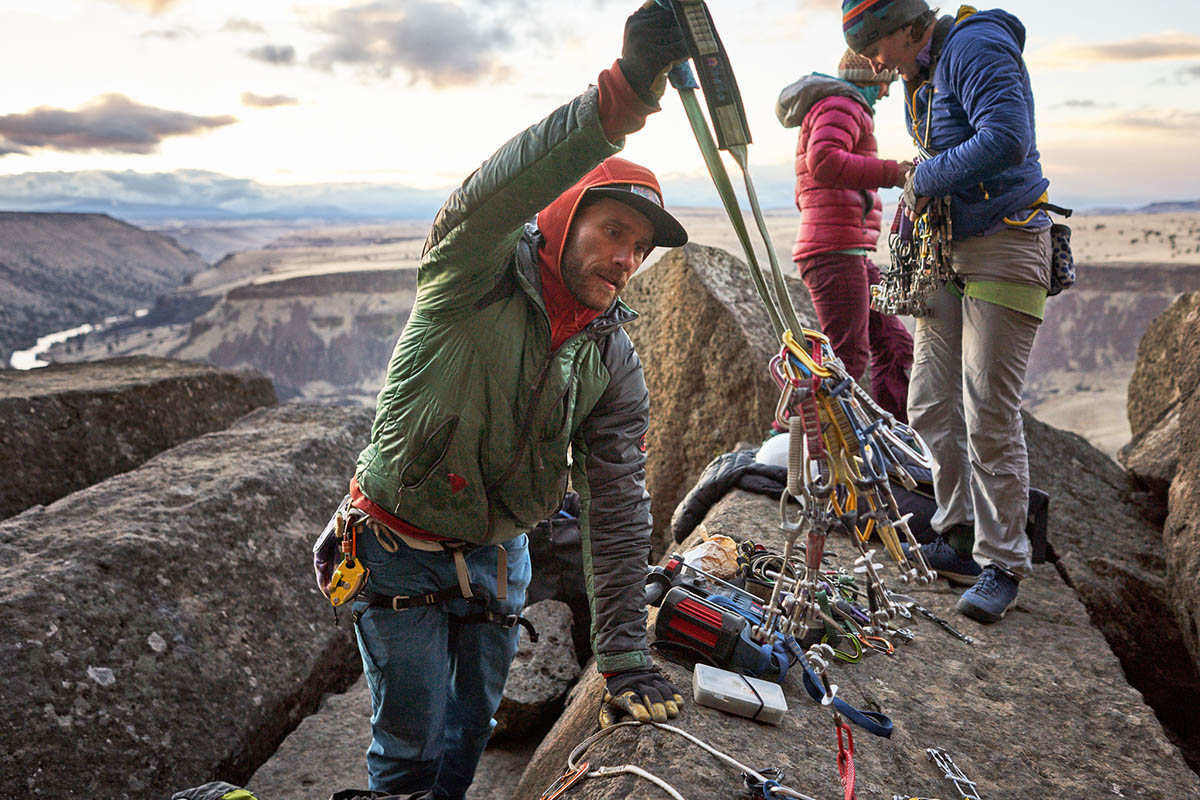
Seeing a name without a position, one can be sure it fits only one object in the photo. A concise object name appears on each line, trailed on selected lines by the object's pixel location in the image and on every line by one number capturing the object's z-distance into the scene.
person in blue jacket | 3.32
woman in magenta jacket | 4.40
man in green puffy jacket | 2.24
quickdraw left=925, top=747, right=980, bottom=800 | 2.55
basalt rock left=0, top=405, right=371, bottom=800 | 3.03
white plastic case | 2.55
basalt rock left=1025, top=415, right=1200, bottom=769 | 4.27
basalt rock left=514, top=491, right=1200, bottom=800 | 2.33
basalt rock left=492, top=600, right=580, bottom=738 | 4.11
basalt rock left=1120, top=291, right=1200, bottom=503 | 6.05
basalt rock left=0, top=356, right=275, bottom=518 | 4.86
